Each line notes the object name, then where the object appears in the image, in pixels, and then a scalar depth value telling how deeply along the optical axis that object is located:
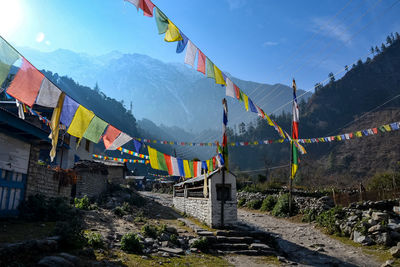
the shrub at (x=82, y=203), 14.78
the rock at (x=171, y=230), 12.09
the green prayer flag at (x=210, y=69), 9.30
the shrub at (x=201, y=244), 10.31
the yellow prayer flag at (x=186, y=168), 14.50
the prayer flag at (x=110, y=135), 8.58
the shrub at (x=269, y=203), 21.45
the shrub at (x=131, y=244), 8.41
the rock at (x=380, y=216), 11.91
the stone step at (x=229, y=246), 10.77
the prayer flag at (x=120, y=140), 8.73
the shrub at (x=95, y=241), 7.98
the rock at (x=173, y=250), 9.08
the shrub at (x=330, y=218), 13.42
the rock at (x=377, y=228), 10.99
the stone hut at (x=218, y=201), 13.40
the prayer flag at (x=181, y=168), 14.12
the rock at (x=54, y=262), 5.26
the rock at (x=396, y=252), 9.15
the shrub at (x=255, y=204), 23.49
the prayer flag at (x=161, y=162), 12.31
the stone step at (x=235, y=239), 11.24
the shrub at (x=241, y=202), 25.96
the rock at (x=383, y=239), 10.42
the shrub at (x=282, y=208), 18.75
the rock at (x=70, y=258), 5.79
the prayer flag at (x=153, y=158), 11.74
